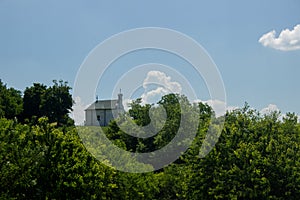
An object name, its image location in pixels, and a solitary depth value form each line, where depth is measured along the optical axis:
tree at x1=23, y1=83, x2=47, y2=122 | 68.00
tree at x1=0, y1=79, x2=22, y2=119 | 59.56
